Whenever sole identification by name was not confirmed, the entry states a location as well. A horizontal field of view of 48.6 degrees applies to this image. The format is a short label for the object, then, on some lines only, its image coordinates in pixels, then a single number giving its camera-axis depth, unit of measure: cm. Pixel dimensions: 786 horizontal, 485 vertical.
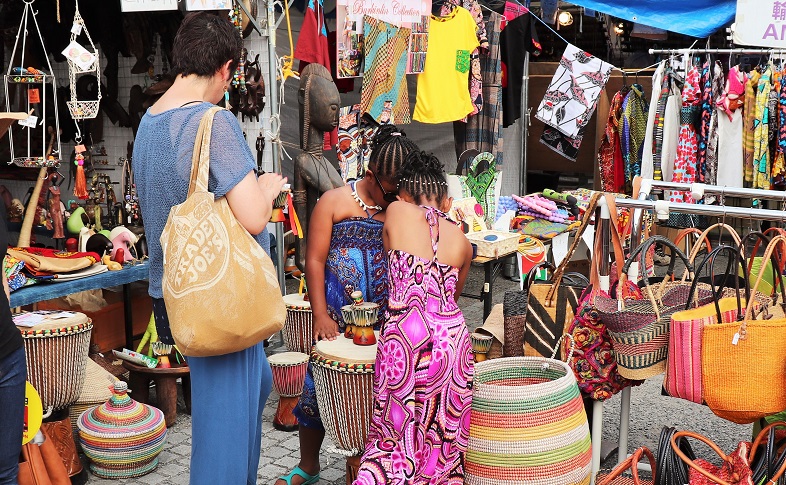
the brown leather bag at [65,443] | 411
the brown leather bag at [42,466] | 370
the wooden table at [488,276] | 572
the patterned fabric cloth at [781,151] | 680
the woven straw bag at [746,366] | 276
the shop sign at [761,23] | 577
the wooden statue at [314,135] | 503
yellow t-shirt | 712
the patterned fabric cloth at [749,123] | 700
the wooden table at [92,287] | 438
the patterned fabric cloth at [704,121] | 729
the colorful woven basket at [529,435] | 314
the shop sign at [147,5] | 459
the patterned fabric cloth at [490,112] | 773
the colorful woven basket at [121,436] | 416
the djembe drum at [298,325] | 468
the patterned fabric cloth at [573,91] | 796
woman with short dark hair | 285
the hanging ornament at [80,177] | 519
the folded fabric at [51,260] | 448
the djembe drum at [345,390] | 351
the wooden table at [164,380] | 475
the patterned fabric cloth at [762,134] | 688
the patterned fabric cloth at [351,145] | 629
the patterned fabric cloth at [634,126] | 815
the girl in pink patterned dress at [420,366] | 327
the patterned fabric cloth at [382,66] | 656
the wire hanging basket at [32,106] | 476
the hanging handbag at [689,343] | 286
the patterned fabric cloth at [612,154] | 823
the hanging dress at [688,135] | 732
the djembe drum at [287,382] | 472
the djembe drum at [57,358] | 410
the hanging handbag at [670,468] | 300
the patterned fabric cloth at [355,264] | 367
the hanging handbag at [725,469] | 290
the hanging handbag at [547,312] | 342
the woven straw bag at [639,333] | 299
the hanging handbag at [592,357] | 329
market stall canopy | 659
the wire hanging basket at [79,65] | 477
